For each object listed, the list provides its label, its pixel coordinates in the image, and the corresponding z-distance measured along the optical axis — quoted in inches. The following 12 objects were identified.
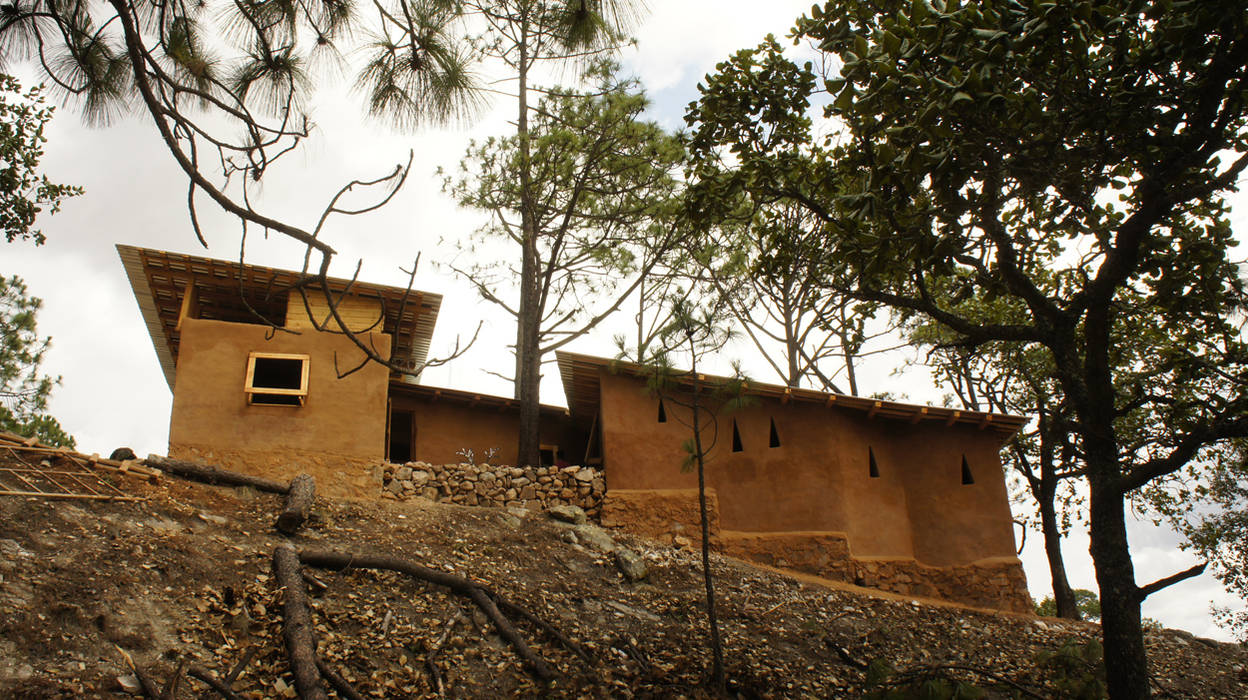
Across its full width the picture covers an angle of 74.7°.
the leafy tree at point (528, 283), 553.3
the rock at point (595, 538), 419.5
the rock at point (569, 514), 453.4
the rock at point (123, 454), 396.5
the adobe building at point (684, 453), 459.2
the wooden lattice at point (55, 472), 309.3
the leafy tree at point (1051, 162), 198.8
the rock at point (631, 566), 382.9
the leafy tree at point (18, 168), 455.5
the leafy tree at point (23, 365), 708.7
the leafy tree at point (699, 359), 284.8
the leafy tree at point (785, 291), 598.9
